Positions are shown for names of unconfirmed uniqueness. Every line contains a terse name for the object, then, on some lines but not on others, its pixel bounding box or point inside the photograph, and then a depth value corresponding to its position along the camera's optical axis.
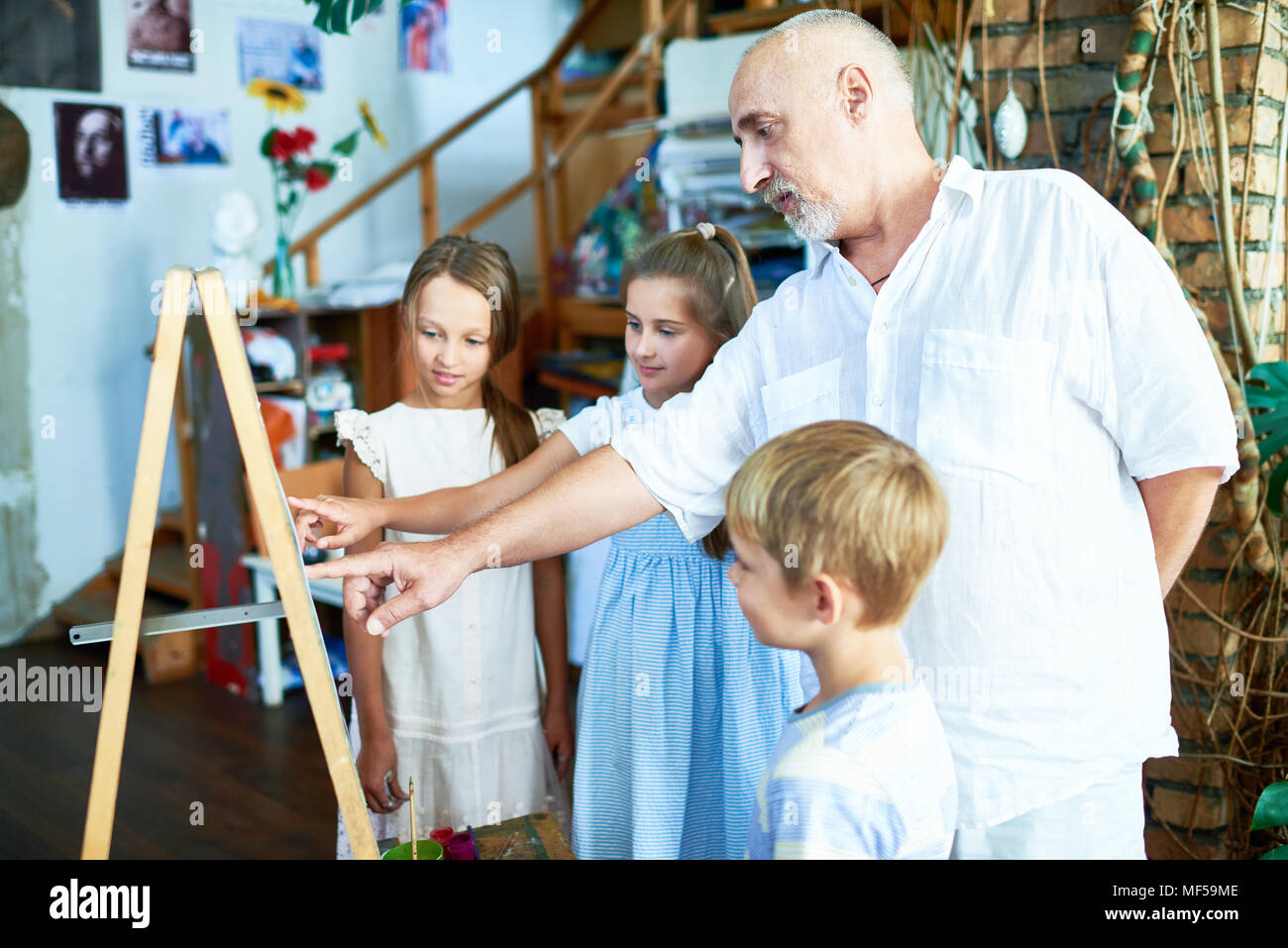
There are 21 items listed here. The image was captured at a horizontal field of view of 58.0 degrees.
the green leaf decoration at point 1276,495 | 1.90
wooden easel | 1.10
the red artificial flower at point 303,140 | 4.41
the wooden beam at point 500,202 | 5.16
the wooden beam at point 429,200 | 5.24
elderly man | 1.31
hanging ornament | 2.16
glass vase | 4.38
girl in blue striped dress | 1.67
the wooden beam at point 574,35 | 4.82
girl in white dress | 1.84
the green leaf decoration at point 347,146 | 4.22
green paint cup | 1.35
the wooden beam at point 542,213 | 5.07
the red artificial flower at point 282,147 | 4.38
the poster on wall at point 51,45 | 4.37
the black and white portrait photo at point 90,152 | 4.54
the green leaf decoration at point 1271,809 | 1.51
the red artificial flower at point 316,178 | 4.46
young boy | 1.04
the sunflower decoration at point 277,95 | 4.31
